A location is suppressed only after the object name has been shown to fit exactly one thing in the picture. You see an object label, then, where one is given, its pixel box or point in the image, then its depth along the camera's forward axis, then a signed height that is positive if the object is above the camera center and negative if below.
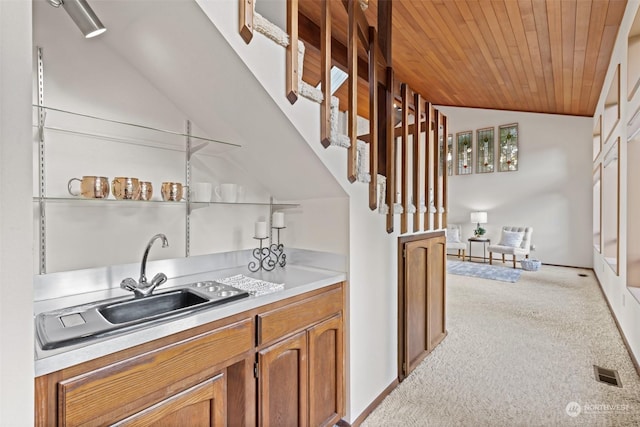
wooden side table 7.55 -0.83
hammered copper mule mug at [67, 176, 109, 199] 1.36 +0.10
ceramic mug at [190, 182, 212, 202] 1.77 +0.10
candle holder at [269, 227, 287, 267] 2.15 -0.32
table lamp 7.79 -0.26
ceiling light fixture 1.20 +0.76
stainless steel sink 0.94 -0.39
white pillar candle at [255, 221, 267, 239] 1.98 -0.14
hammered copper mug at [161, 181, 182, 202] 1.62 +0.09
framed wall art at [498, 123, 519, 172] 7.56 +1.50
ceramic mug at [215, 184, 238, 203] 1.88 +0.10
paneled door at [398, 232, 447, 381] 2.34 -0.74
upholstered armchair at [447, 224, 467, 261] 7.79 -0.79
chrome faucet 1.39 -0.34
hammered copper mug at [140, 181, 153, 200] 1.51 +0.09
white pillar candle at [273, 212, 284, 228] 2.06 -0.08
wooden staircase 1.41 +0.60
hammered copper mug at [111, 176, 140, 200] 1.43 +0.10
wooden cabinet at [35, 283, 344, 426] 0.91 -0.62
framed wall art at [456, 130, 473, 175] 8.31 +1.54
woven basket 6.45 -1.17
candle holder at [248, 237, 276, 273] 2.07 -0.35
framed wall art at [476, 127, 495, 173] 7.95 +1.52
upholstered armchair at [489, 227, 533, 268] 6.88 -0.81
